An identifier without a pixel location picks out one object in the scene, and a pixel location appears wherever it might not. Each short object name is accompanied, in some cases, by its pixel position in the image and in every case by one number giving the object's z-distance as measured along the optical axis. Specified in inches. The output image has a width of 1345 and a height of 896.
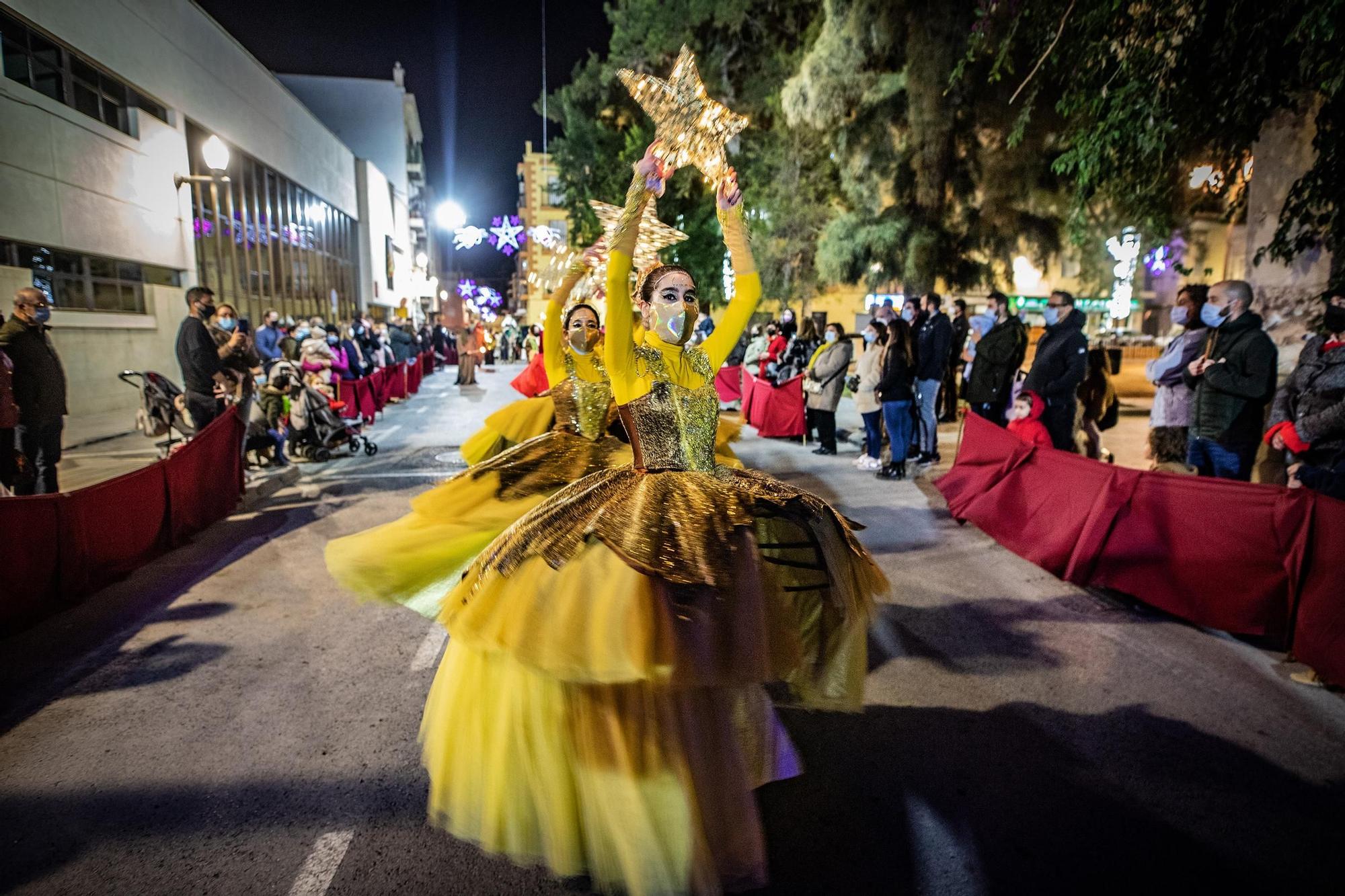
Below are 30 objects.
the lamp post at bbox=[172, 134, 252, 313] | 435.2
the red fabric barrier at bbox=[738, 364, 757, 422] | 554.0
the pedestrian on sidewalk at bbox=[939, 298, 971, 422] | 488.3
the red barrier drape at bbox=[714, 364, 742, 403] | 641.6
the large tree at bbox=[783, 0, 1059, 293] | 604.4
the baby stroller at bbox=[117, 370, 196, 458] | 359.6
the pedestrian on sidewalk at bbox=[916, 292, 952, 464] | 379.2
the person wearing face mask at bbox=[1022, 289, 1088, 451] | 292.8
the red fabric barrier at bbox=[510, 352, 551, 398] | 483.8
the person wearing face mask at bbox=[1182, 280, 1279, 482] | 229.8
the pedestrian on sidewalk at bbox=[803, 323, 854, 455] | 427.8
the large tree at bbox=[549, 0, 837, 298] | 899.4
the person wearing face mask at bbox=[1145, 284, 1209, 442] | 269.0
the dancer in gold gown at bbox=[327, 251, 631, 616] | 133.0
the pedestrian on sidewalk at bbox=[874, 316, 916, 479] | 368.5
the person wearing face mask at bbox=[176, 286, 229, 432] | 324.8
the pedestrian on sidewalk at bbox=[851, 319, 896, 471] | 392.8
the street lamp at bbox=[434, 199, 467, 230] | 1268.5
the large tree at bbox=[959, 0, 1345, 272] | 250.1
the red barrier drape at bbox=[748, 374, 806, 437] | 490.6
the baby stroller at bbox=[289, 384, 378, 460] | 421.4
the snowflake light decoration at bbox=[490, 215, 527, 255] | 876.6
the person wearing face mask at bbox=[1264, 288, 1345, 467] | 200.2
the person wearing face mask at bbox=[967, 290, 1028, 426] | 337.4
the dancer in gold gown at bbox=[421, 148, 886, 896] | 93.3
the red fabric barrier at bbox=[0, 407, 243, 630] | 189.3
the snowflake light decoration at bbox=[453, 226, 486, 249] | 844.0
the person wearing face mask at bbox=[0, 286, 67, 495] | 261.6
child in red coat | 277.1
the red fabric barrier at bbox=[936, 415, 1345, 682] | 168.6
